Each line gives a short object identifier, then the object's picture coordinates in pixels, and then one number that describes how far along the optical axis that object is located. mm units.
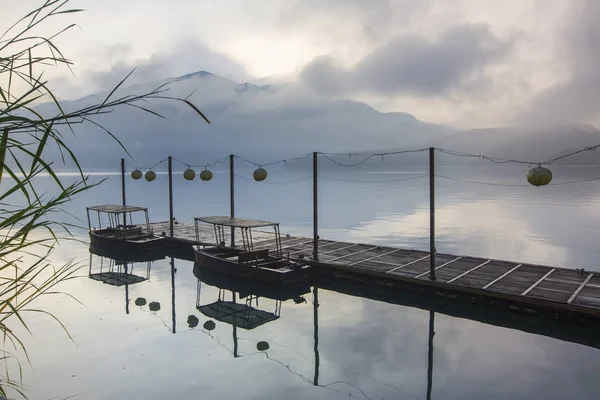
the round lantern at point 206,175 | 27931
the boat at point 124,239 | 29031
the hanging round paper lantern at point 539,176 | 15731
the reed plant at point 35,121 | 2633
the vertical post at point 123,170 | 34575
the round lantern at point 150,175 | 32562
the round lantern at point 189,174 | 29338
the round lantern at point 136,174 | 31984
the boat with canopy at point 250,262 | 20508
